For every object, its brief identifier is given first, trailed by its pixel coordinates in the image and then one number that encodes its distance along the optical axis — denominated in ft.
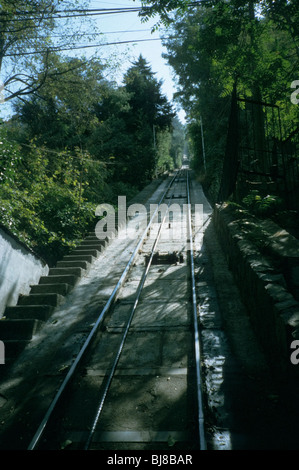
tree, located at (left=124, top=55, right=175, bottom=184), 89.56
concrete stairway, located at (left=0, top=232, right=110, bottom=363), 17.07
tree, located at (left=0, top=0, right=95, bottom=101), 38.43
